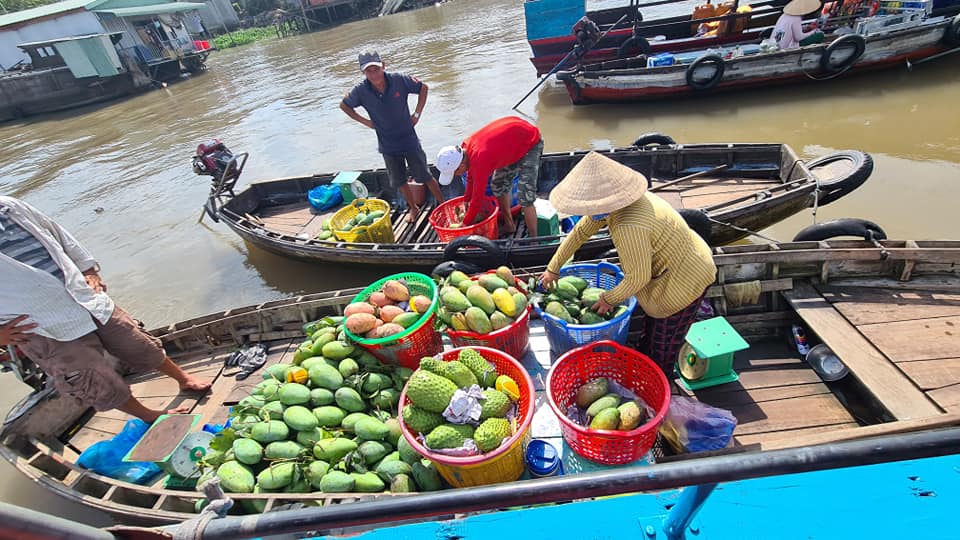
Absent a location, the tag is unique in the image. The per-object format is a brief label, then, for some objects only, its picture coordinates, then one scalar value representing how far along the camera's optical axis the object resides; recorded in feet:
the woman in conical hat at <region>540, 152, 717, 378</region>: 8.73
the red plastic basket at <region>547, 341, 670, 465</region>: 8.48
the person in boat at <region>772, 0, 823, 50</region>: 30.71
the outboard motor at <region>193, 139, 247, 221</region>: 24.80
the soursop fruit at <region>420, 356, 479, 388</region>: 9.07
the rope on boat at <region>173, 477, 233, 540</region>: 3.71
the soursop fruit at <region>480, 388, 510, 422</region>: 8.79
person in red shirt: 15.40
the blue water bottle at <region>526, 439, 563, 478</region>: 9.27
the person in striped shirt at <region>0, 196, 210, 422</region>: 9.91
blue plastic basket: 10.27
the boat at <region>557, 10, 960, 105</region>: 31.37
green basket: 10.93
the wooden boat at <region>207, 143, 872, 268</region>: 16.89
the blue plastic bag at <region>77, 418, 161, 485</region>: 11.44
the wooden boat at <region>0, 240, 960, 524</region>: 9.76
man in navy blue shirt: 19.03
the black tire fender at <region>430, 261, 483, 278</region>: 14.73
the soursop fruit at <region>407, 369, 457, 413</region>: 8.62
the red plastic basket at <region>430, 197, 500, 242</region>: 17.43
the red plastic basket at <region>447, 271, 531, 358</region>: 10.73
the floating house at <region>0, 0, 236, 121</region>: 77.87
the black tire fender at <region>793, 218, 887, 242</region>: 13.33
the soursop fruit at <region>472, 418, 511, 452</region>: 8.18
